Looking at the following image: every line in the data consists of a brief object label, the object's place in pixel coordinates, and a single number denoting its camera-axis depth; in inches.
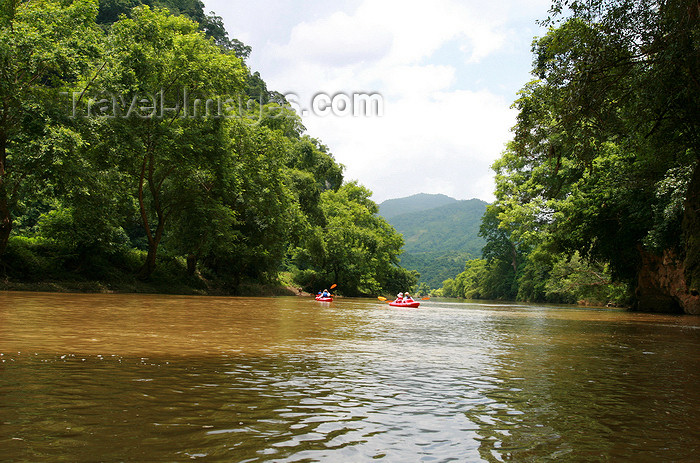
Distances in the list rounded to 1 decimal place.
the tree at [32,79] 759.1
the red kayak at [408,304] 1209.9
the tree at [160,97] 981.2
